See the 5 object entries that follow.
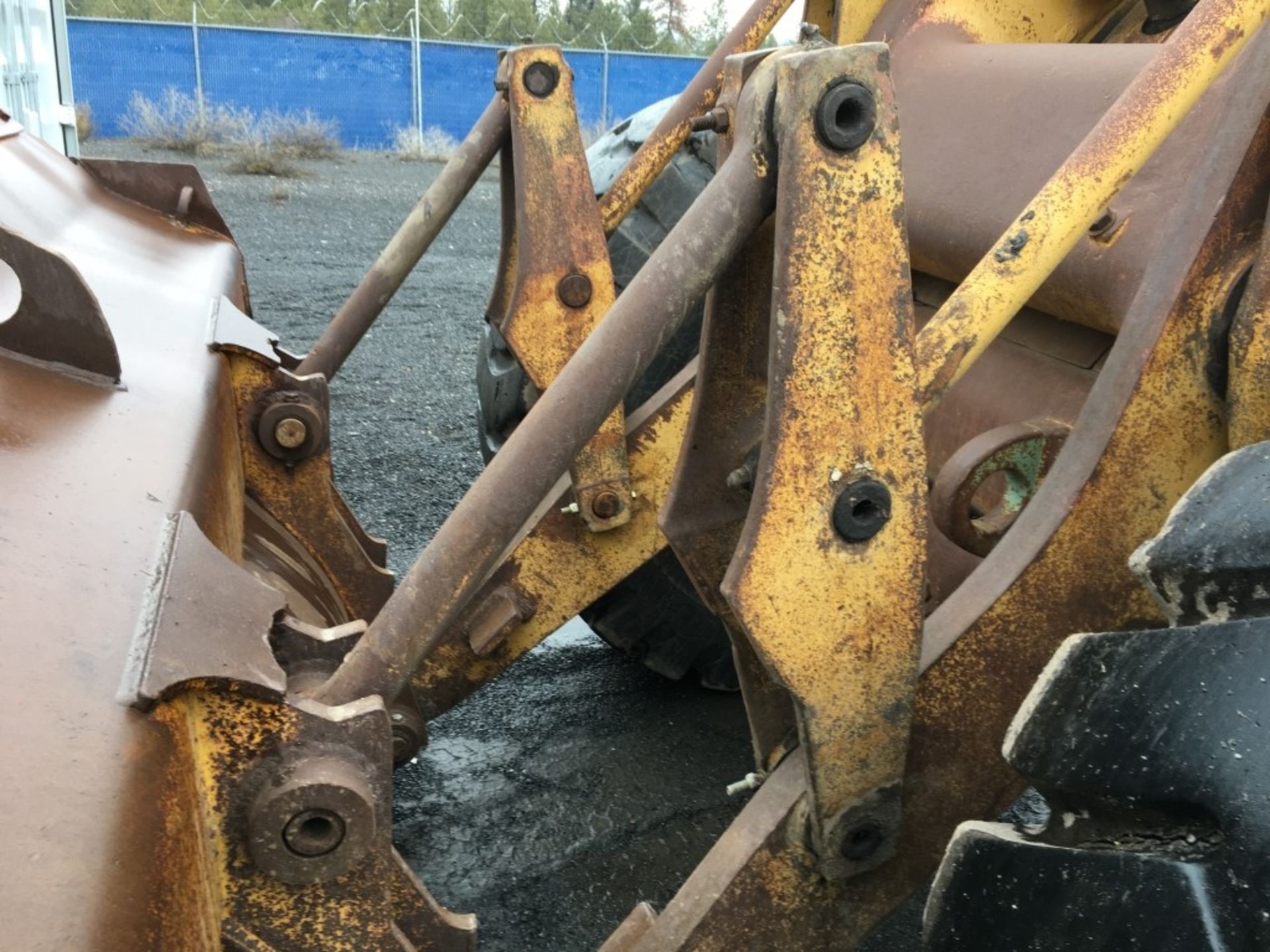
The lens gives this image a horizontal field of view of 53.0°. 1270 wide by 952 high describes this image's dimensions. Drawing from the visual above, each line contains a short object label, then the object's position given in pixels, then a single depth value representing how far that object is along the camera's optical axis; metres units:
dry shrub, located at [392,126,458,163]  18.34
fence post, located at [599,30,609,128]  22.23
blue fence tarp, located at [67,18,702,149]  20.38
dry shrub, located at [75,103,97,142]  17.23
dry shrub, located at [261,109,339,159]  16.53
